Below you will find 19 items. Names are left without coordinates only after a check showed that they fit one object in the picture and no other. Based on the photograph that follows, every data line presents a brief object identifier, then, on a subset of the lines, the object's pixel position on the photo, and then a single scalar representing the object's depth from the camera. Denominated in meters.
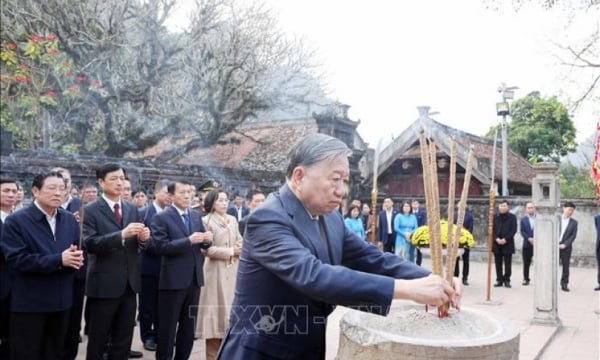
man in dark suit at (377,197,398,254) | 10.75
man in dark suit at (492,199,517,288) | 9.75
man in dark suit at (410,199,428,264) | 11.53
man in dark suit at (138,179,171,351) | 5.42
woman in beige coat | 4.64
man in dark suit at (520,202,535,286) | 9.94
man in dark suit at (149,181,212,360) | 4.43
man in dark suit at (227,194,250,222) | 9.02
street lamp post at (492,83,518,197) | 12.75
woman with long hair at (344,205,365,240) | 9.66
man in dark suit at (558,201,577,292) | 9.32
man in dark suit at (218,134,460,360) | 1.67
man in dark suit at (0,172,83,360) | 3.57
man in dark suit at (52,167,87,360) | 4.47
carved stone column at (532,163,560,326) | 6.61
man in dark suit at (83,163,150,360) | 3.99
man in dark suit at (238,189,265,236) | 6.78
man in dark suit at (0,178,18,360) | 4.11
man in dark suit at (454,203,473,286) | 9.57
